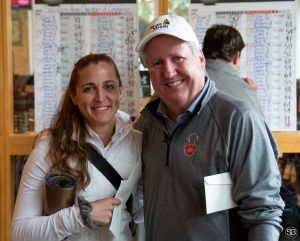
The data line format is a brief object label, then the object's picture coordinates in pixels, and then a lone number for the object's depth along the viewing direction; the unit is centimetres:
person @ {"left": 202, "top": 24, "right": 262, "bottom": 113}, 232
